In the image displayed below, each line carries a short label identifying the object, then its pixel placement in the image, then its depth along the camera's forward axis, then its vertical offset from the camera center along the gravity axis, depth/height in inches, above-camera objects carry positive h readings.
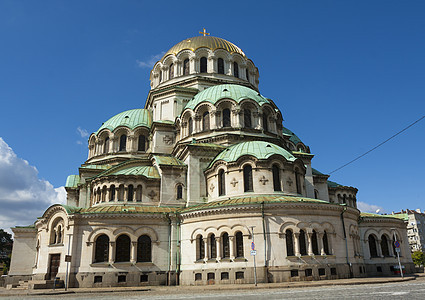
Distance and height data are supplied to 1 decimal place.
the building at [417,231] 3256.4 +270.0
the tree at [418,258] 2600.9 +26.1
